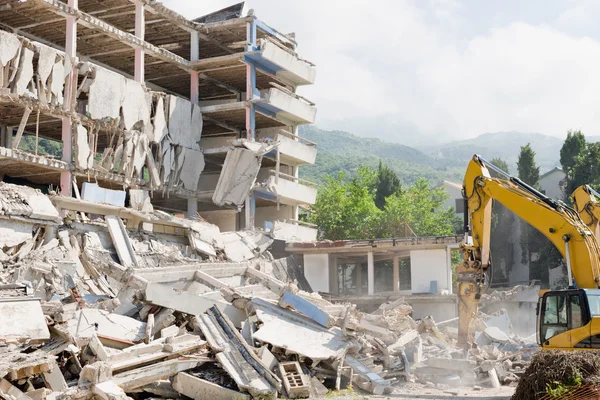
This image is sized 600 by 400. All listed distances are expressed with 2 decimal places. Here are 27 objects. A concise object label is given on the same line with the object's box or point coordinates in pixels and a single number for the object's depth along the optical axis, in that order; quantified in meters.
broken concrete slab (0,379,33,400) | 10.14
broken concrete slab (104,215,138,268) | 24.16
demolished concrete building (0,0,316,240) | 29.33
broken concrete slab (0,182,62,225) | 21.84
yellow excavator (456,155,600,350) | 13.20
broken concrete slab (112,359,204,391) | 11.80
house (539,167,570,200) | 53.84
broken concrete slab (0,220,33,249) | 21.62
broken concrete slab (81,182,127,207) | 28.12
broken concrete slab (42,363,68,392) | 11.12
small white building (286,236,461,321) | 31.09
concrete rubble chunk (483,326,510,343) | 20.25
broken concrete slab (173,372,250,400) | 12.29
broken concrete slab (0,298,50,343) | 11.55
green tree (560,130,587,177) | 49.87
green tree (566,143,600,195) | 46.28
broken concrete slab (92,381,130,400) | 10.85
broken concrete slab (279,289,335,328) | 15.70
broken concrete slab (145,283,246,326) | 14.99
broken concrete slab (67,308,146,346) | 13.32
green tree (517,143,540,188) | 49.44
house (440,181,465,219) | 60.77
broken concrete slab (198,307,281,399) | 12.48
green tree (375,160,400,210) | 58.22
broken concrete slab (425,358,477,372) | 16.31
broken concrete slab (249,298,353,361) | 14.54
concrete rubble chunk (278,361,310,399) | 13.16
